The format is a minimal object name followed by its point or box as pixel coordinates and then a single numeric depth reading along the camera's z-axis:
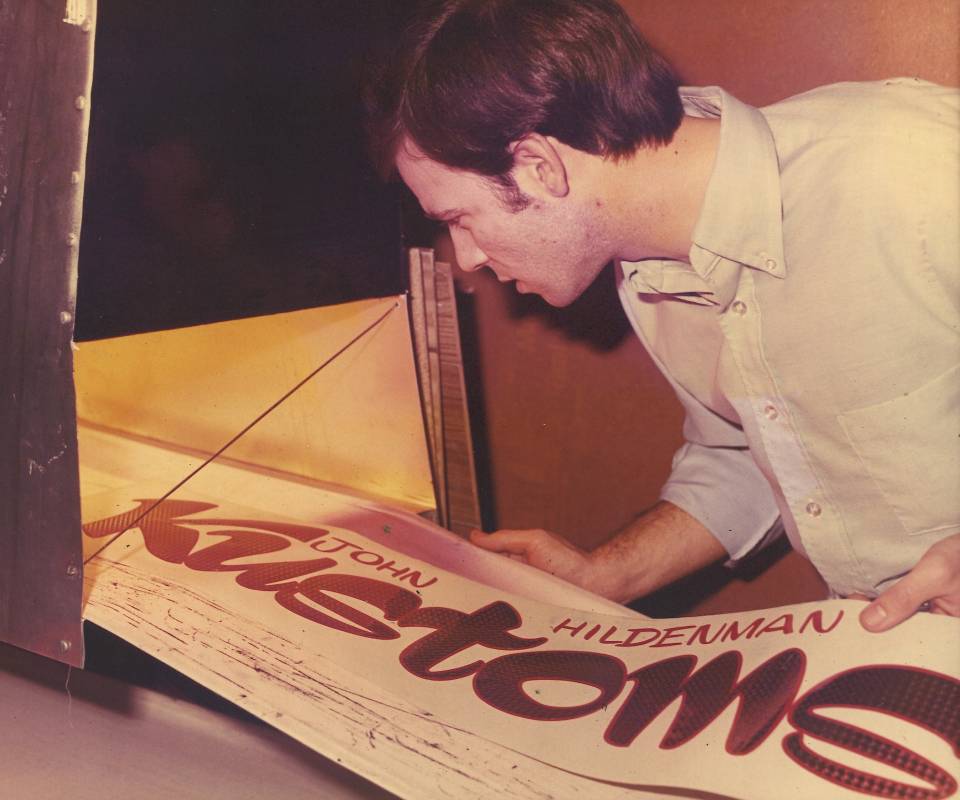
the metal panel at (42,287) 0.57
